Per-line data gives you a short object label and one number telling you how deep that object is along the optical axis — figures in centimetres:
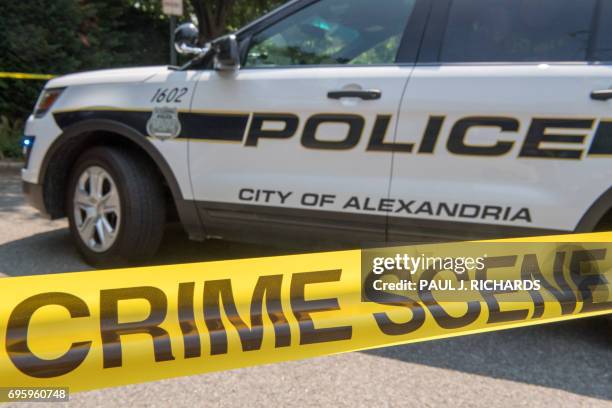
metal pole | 732
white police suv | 234
